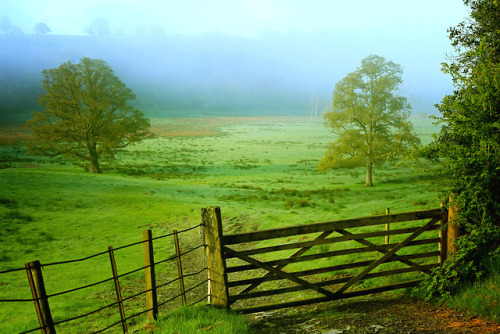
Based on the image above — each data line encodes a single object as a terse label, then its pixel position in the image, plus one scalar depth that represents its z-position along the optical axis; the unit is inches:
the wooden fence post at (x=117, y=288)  266.5
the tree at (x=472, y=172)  302.7
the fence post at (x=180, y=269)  308.4
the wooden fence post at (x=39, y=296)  207.2
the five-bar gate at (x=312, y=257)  296.4
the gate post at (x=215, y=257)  293.6
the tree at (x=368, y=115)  1514.5
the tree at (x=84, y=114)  1697.8
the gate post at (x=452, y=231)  331.6
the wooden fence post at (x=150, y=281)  283.0
